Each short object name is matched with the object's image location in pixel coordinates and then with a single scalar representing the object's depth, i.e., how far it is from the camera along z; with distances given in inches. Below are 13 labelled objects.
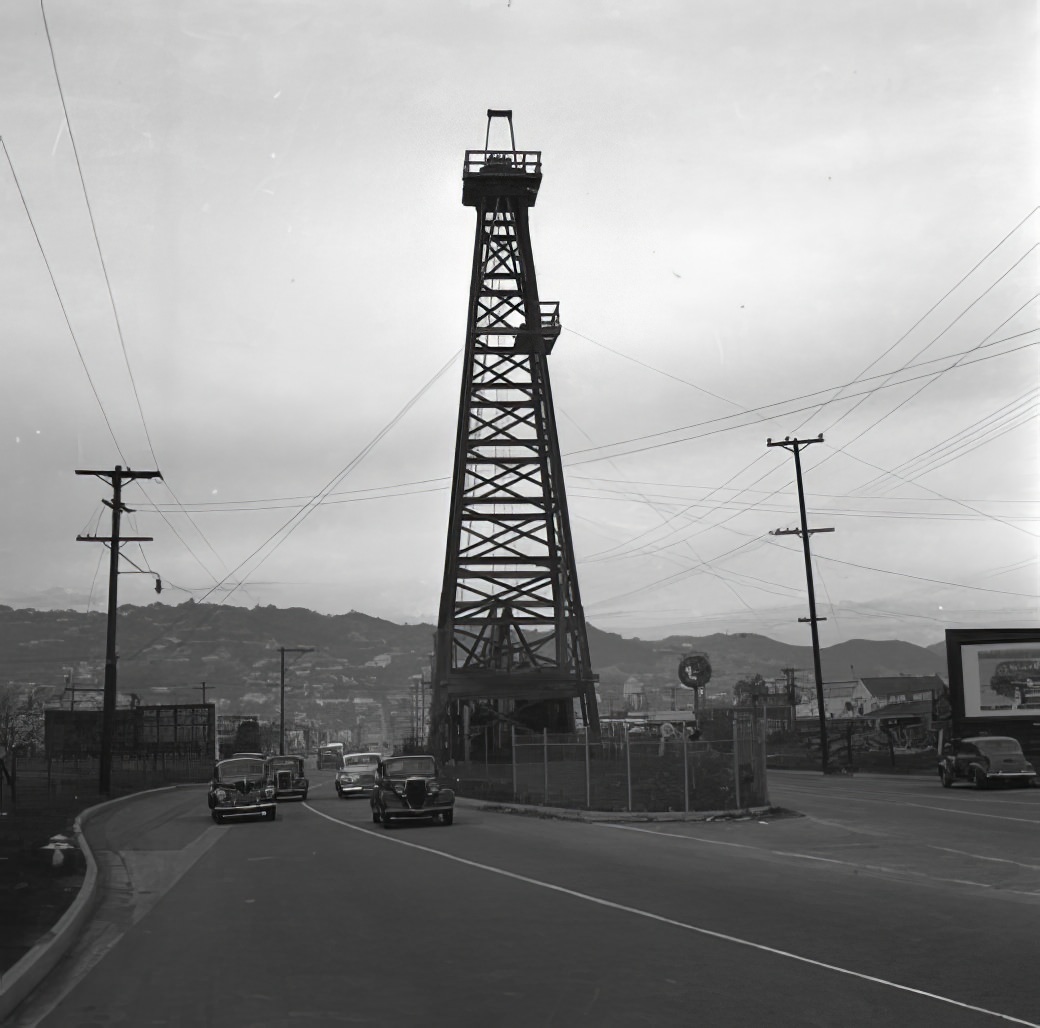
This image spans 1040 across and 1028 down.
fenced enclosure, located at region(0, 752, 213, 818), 1578.5
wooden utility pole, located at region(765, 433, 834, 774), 2301.9
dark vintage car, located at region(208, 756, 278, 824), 1348.4
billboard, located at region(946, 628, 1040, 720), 2132.1
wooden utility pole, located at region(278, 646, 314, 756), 4153.5
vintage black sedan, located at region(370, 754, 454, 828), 1157.1
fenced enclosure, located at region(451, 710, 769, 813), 1267.2
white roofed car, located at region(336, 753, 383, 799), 2007.9
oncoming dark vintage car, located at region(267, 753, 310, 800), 1962.4
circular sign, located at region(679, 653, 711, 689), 2160.4
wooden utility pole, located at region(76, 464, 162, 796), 1898.7
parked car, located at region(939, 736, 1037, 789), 1541.6
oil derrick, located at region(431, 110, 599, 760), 2181.3
